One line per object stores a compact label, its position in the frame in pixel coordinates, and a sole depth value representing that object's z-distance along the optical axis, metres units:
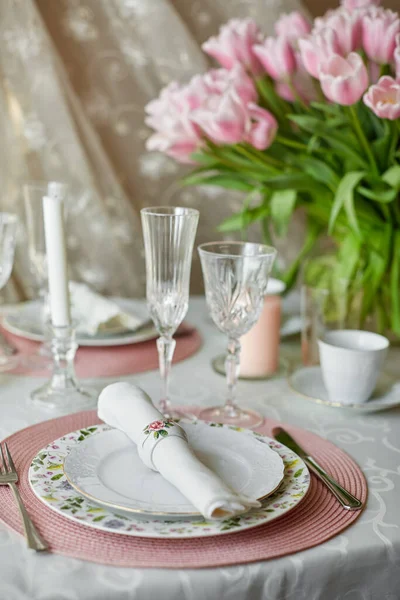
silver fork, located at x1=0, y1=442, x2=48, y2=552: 0.62
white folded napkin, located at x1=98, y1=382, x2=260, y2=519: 0.63
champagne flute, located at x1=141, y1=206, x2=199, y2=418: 0.87
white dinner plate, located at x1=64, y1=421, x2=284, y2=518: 0.66
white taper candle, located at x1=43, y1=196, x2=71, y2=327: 0.98
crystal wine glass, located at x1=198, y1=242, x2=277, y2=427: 0.90
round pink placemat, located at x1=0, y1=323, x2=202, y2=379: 1.13
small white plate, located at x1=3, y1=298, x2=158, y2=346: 1.23
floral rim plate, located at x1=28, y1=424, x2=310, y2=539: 0.63
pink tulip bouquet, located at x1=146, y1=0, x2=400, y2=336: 1.05
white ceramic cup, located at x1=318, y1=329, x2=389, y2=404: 1.00
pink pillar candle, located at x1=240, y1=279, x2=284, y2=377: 1.16
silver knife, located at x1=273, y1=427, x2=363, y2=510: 0.72
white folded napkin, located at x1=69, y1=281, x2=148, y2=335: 1.25
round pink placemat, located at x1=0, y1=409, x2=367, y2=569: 0.61
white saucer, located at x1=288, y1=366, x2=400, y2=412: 1.00
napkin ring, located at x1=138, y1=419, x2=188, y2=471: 0.72
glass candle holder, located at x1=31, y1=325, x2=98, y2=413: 1.00
